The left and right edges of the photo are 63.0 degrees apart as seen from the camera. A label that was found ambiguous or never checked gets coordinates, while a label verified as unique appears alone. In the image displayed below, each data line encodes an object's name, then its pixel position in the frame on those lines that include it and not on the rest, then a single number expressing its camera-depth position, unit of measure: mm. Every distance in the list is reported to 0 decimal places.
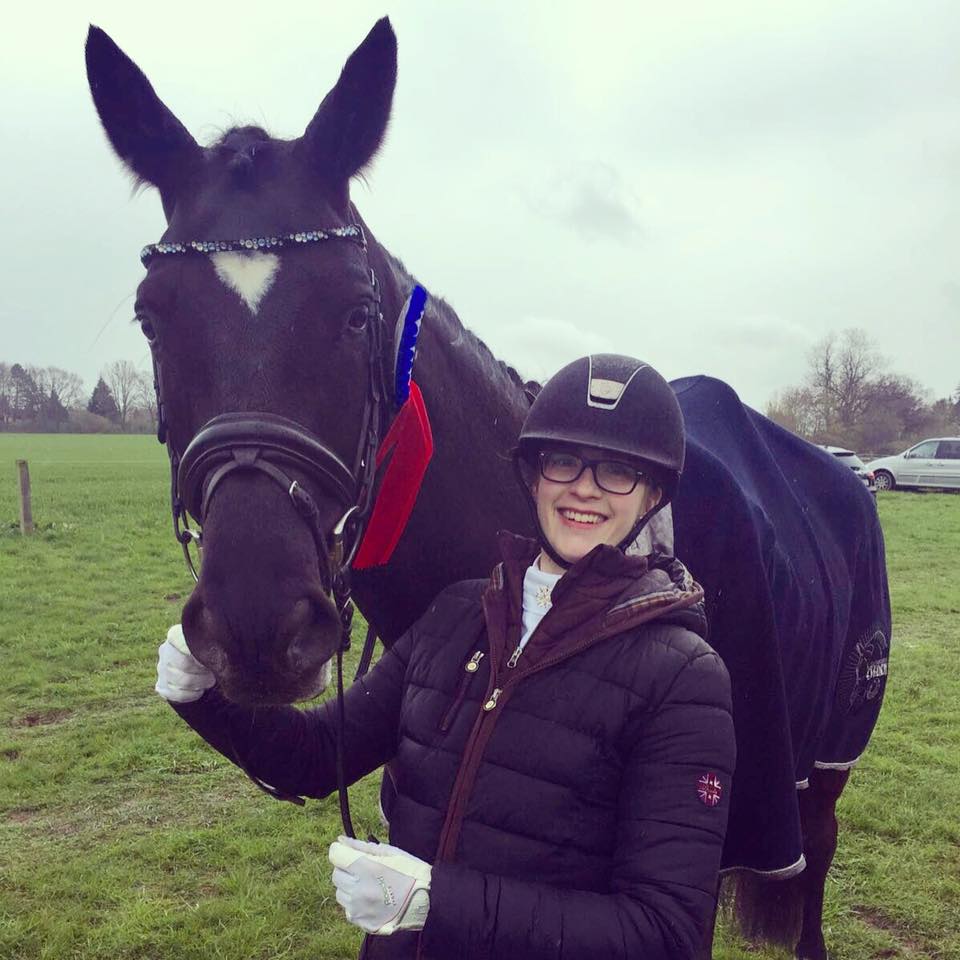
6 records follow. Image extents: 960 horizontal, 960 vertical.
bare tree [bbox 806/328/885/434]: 41344
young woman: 1433
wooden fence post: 12751
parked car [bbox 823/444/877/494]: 21962
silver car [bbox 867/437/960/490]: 24562
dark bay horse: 1604
